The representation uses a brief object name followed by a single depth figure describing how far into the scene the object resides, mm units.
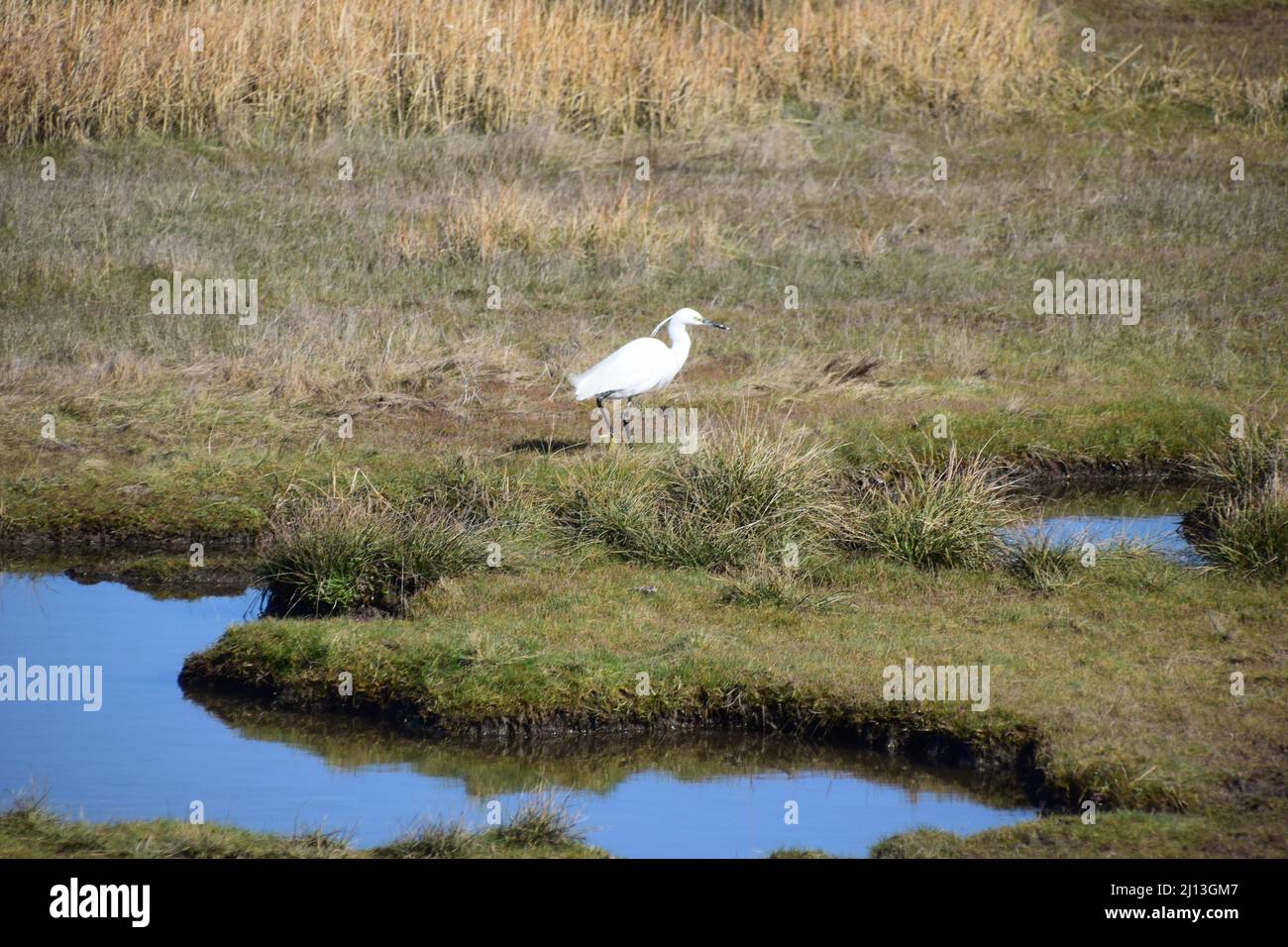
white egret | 13055
